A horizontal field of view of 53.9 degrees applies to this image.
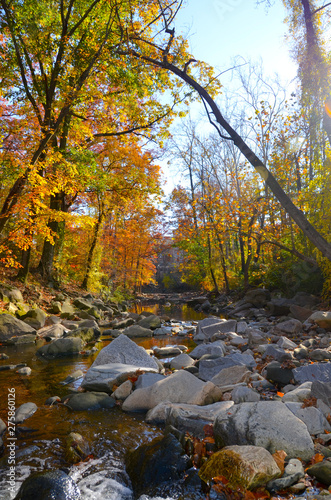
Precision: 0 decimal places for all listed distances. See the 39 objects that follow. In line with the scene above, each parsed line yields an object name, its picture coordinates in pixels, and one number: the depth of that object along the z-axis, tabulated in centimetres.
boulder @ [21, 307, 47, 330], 972
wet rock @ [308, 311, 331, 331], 802
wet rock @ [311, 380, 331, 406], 355
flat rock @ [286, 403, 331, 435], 315
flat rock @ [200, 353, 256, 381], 529
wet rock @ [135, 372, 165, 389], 473
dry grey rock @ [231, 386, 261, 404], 400
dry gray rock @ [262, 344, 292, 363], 545
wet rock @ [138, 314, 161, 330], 1115
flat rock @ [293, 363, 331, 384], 435
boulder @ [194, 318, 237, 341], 905
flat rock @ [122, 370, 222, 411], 414
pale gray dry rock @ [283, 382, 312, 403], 380
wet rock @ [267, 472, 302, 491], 246
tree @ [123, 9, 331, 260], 397
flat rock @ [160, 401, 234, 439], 341
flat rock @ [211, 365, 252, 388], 479
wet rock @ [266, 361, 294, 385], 471
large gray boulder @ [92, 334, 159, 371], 578
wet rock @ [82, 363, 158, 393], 489
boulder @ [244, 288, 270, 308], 1402
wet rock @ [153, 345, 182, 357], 739
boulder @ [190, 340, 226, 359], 645
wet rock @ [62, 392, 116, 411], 433
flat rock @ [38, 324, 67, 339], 906
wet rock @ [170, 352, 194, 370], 607
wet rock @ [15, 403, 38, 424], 392
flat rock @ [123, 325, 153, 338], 977
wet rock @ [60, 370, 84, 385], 543
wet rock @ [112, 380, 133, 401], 467
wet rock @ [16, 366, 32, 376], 581
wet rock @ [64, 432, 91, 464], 309
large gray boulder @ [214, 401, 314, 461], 284
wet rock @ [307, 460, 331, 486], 246
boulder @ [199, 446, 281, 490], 243
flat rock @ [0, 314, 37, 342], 849
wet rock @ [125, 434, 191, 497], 273
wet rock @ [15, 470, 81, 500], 243
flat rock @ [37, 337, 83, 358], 731
